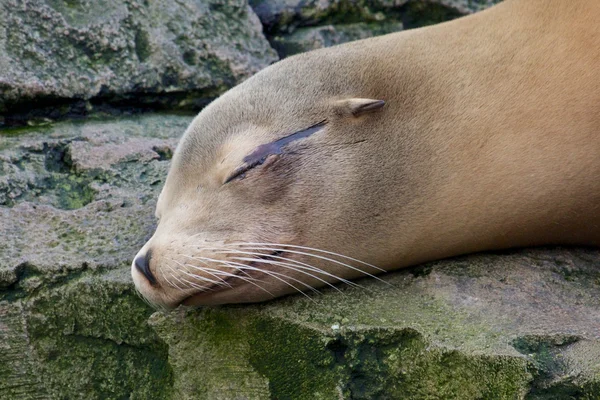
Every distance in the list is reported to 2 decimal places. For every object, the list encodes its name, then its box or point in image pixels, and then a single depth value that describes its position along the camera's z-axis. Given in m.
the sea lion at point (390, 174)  6.12
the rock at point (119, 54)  9.36
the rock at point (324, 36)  11.73
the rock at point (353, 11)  11.91
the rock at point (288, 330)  5.49
